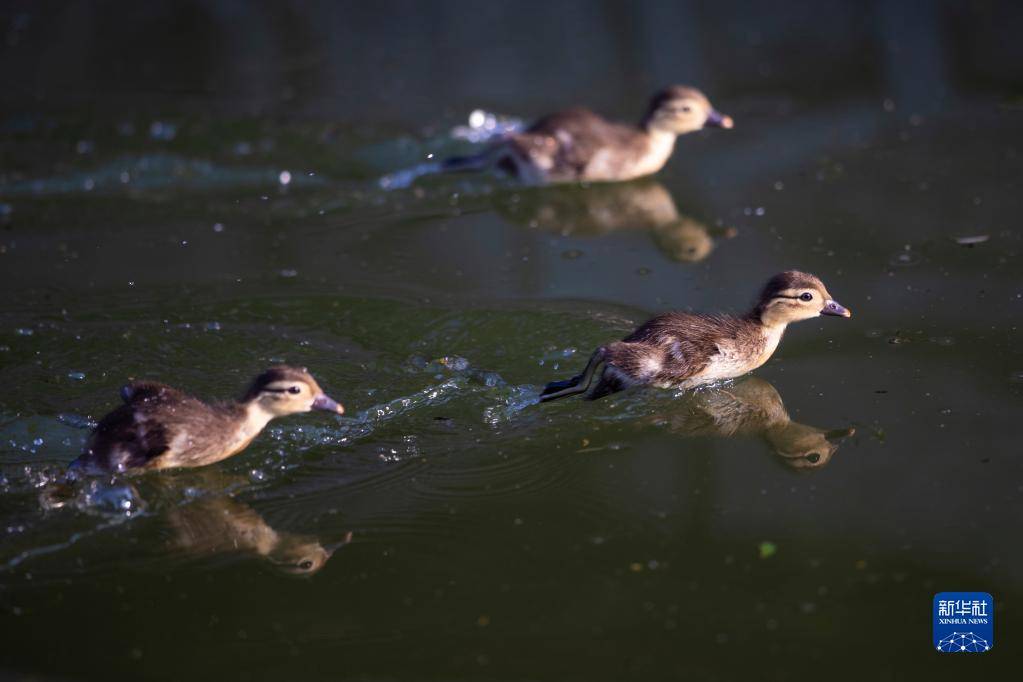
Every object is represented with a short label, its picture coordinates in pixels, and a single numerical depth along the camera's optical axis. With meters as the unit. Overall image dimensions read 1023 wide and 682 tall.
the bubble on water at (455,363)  11.58
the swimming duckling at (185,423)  10.01
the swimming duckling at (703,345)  10.91
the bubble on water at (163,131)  17.47
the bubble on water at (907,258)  13.25
